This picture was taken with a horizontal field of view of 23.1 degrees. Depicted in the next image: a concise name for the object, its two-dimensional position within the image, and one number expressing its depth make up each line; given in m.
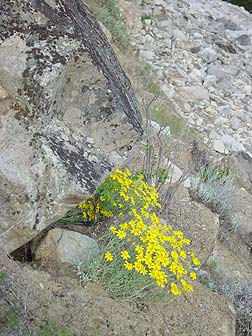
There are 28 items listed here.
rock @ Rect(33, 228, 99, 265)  3.30
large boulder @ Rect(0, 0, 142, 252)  3.05
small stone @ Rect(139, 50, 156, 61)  9.84
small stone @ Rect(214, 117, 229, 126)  8.83
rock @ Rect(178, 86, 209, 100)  9.35
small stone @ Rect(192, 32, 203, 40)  11.32
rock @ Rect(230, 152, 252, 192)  7.39
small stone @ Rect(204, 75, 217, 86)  10.02
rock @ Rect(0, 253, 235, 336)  2.90
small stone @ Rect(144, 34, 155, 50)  10.19
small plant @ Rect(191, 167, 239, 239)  5.41
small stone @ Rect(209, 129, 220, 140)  8.32
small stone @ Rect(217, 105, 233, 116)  9.16
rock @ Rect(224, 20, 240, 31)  12.84
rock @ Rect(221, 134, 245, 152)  8.13
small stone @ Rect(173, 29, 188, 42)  10.96
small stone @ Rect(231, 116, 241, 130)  8.92
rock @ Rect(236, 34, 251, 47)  12.21
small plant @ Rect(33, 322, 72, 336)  2.64
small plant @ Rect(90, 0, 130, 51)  8.97
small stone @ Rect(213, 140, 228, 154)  7.99
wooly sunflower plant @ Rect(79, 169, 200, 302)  3.15
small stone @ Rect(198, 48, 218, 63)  10.66
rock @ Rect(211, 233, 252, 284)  4.79
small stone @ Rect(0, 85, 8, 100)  3.17
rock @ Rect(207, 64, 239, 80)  10.22
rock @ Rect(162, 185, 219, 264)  4.52
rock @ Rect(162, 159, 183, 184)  5.33
